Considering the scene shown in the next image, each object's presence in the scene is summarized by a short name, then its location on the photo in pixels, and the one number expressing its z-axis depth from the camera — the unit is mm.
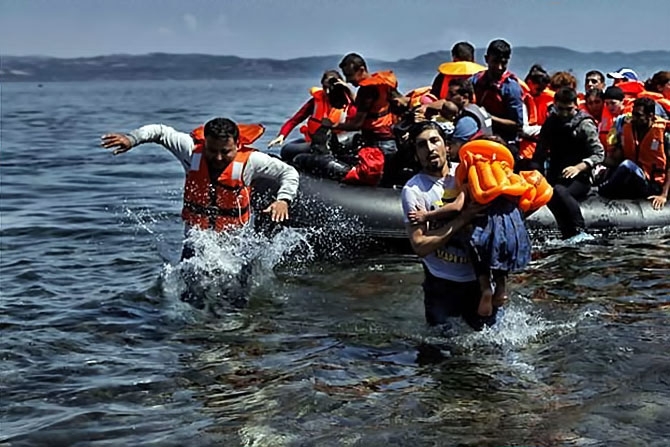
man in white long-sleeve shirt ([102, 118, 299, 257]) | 7578
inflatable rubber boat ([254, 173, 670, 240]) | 9562
